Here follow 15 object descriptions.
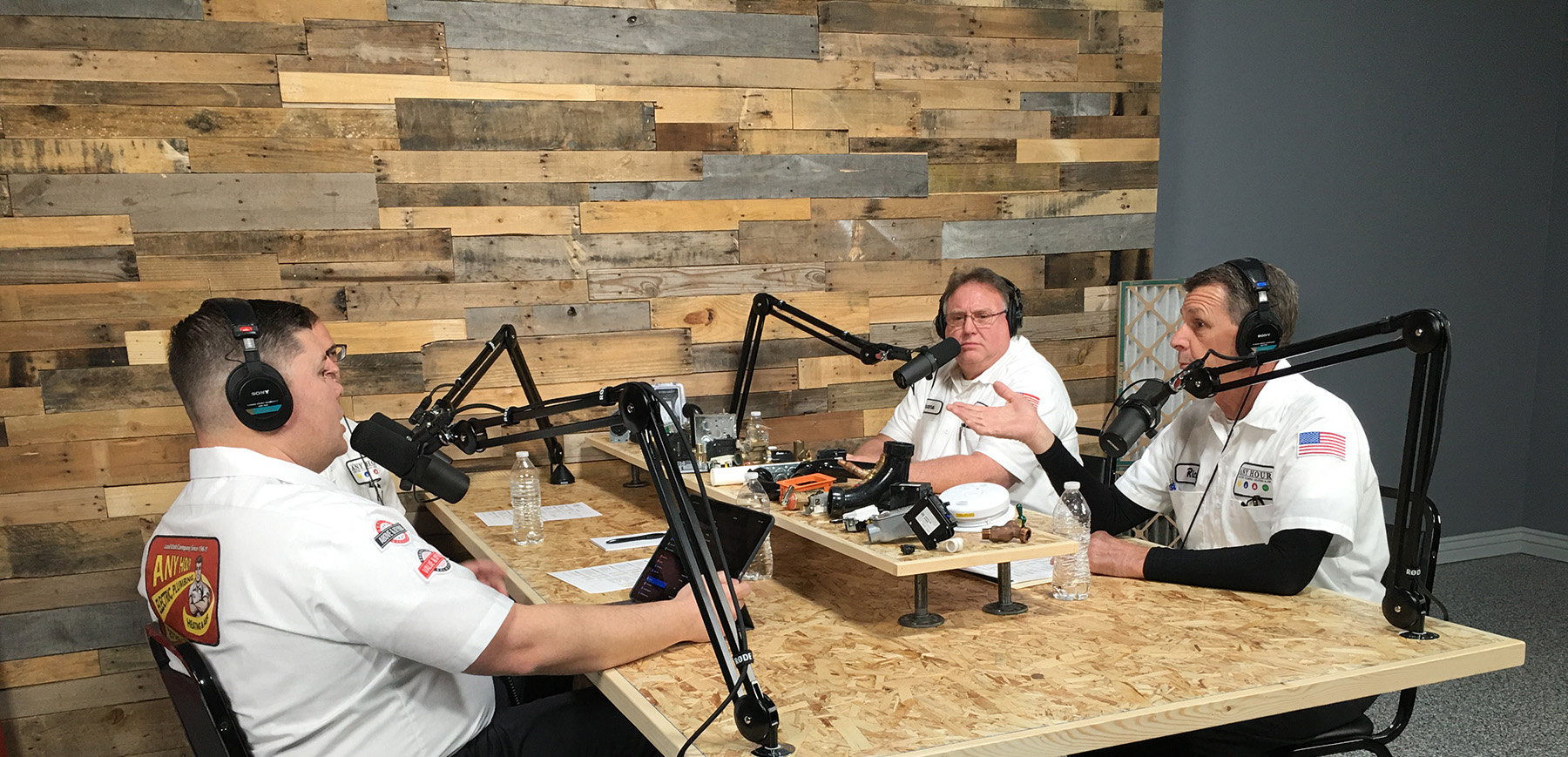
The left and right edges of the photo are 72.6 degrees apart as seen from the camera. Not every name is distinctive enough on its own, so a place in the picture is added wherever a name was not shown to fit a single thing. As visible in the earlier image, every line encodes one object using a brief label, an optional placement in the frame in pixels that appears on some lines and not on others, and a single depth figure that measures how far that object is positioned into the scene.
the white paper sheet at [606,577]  2.40
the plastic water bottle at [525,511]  2.92
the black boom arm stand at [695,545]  1.49
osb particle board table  1.62
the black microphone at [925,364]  2.92
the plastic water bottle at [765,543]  2.54
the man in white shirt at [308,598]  1.72
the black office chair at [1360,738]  2.08
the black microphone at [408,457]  1.71
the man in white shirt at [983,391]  3.27
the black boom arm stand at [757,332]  3.74
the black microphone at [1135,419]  2.09
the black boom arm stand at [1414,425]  1.82
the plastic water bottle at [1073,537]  2.28
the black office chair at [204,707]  1.70
